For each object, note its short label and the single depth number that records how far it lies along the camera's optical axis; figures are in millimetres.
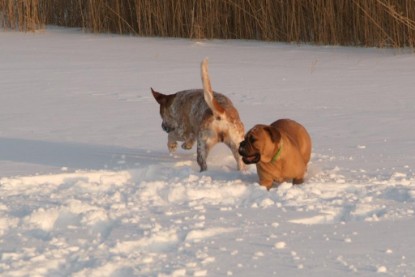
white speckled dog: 12019
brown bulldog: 10924
